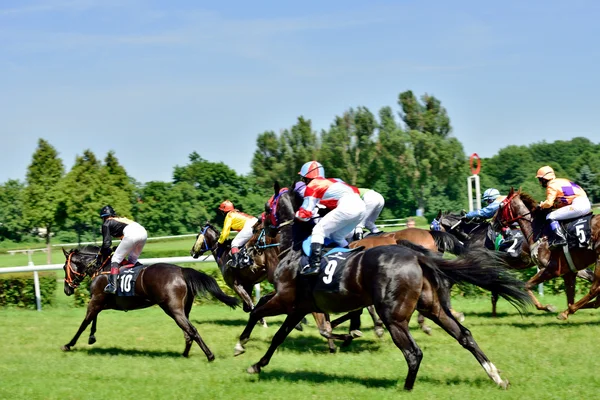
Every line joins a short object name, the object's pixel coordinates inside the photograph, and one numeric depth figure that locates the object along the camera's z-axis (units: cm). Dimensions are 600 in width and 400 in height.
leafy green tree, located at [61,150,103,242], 6134
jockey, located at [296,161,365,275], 1328
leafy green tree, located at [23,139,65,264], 6203
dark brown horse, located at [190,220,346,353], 1650
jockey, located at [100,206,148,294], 1742
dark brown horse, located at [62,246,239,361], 1628
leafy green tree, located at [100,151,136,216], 6419
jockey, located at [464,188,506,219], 2247
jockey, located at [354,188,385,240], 1980
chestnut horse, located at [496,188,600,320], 1806
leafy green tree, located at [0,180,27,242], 10987
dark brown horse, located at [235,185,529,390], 1205
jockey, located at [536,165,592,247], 1816
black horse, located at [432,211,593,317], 1947
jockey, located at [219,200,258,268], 2102
